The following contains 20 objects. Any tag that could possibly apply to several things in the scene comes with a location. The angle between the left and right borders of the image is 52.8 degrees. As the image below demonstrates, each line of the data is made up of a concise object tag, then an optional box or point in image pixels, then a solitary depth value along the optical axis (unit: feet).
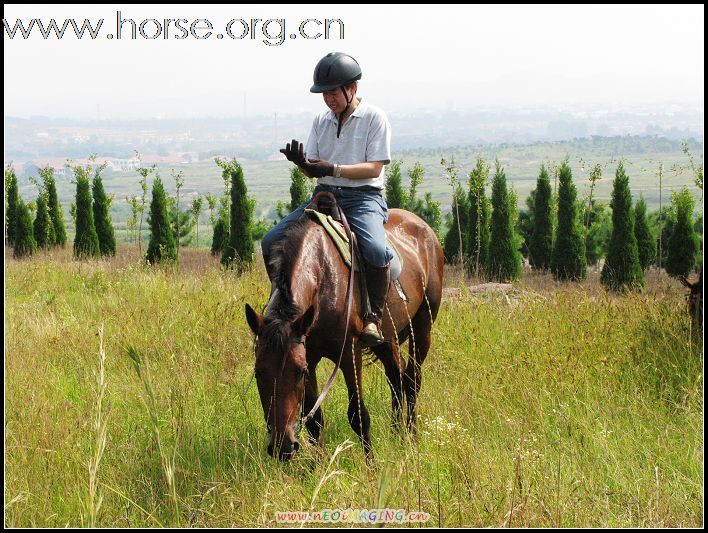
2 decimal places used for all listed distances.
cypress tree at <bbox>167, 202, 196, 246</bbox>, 87.70
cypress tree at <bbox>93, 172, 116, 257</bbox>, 72.38
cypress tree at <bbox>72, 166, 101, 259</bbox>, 70.08
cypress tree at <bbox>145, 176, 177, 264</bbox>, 63.10
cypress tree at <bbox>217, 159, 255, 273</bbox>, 59.41
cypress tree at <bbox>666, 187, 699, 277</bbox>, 60.34
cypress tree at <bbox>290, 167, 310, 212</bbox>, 65.98
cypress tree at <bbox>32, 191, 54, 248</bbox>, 81.76
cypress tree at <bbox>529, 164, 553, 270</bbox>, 68.18
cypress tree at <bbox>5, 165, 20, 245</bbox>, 83.90
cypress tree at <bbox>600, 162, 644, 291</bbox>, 58.59
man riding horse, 15.94
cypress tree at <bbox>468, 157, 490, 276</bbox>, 67.46
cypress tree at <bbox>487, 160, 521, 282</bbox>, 62.39
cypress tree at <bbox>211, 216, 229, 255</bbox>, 72.82
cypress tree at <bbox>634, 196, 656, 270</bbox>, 66.37
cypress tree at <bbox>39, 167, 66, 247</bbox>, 82.53
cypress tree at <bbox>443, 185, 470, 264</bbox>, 71.51
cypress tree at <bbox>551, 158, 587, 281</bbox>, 63.77
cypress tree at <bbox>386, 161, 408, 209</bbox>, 70.25
